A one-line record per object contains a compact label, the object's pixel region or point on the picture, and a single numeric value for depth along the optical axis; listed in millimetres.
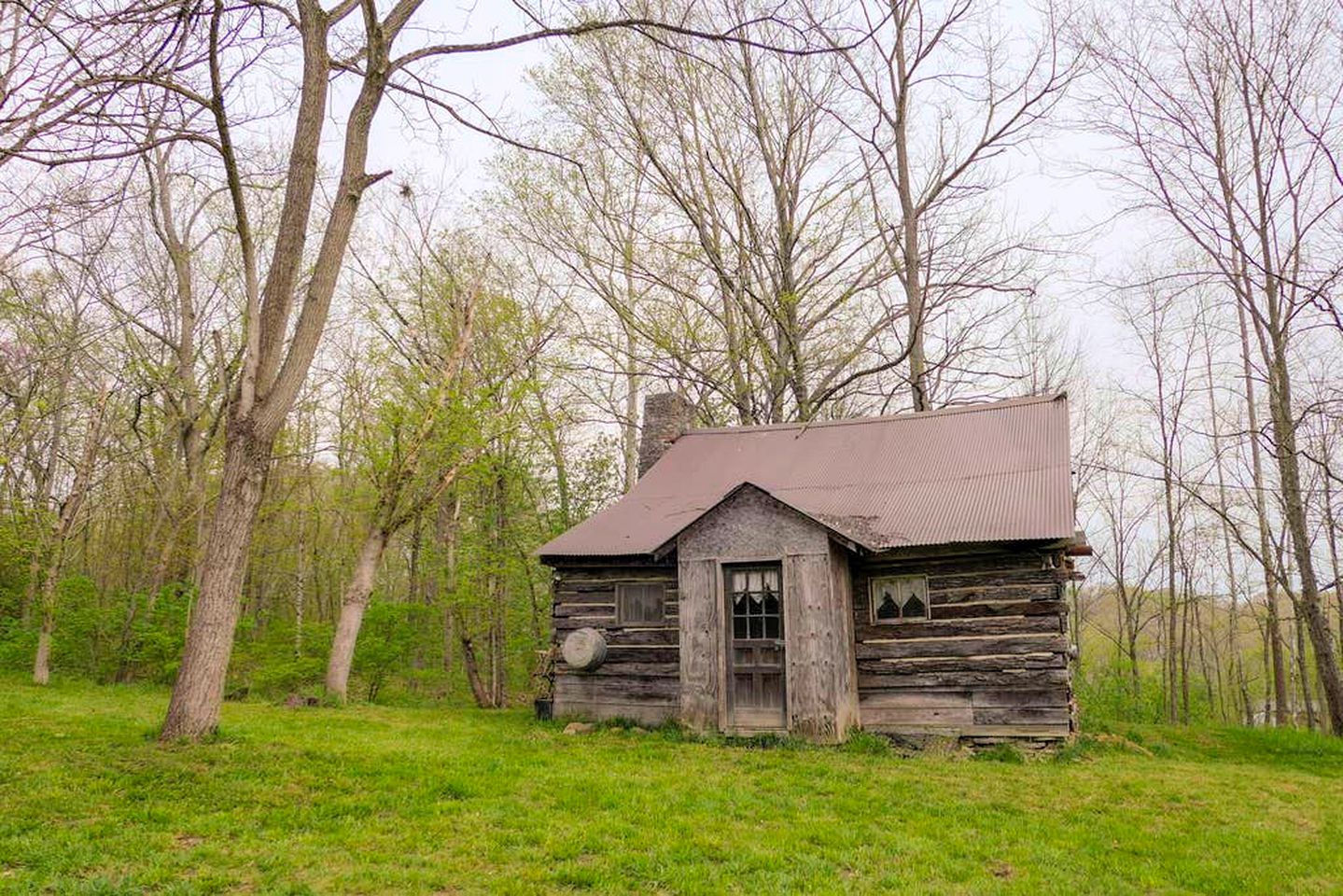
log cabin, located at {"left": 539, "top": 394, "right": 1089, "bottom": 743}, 10742
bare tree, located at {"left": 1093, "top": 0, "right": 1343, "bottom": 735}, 13305
